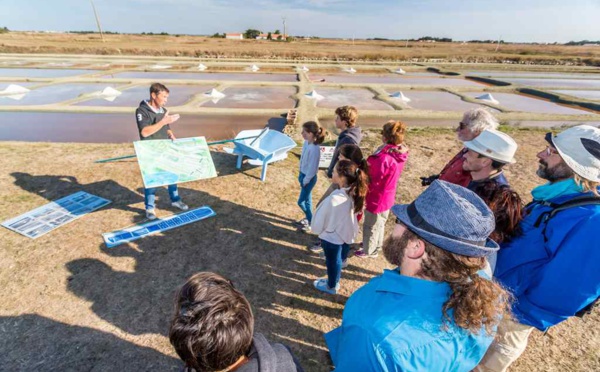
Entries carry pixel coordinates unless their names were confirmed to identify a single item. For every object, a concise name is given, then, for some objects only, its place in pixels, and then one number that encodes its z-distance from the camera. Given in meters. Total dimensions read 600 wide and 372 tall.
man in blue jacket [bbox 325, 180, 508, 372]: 1.43
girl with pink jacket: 4.27
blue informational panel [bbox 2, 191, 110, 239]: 5.44
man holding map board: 5.49
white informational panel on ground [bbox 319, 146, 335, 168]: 8.49
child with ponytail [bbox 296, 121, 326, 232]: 5.25
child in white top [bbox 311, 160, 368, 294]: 3.78
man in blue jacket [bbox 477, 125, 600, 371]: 2.18
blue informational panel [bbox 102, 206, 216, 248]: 5.29
